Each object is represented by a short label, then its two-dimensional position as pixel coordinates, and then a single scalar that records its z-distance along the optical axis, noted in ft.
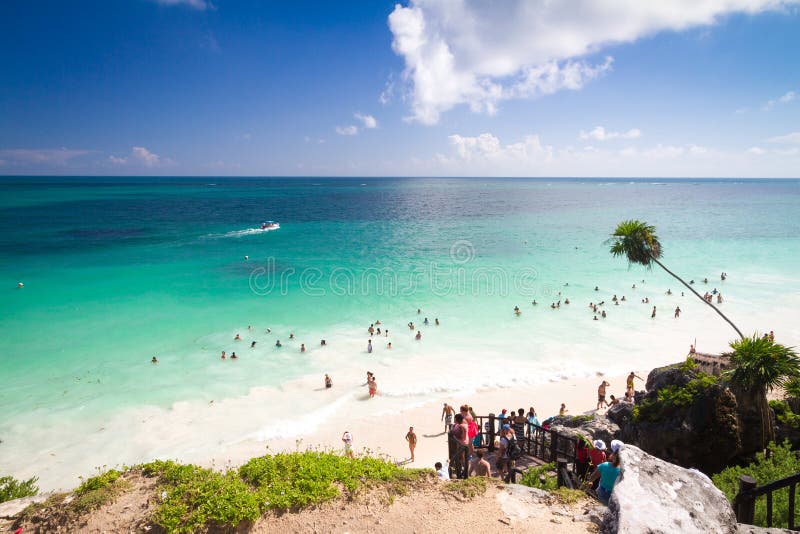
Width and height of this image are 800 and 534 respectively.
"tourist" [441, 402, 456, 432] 55.67
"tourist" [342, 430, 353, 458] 51.57
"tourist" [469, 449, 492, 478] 30.89
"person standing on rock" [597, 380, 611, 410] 62.54
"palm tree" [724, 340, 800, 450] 34.27
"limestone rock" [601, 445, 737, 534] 18.10
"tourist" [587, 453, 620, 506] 23.88
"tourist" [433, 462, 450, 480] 34.85
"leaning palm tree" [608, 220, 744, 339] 61.46
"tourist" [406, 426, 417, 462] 49.56
